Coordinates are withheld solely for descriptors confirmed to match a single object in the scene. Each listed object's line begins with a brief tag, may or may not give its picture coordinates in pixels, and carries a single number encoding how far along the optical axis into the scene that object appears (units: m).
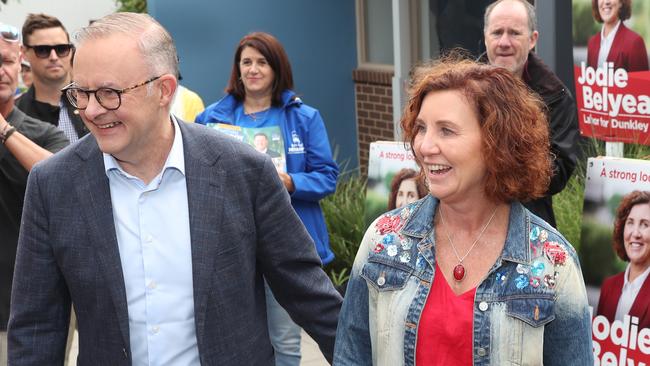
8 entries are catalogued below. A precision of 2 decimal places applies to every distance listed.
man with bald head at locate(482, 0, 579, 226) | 5.01
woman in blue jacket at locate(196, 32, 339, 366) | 5.87
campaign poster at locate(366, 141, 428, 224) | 6.67
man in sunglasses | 6.04
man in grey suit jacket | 3.16
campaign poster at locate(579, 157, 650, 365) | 5.31
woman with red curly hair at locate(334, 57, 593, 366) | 2.79
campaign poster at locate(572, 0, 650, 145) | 6.31
